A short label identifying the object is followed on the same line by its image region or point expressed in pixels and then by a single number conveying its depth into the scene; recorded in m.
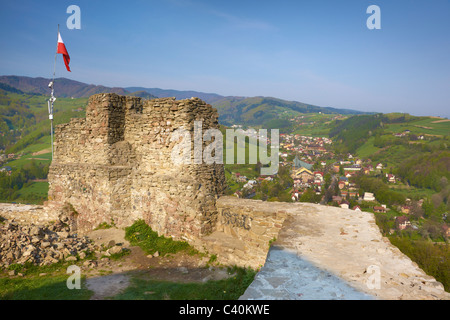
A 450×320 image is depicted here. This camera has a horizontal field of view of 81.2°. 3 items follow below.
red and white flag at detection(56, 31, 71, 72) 10.76
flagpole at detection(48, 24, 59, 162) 11.30
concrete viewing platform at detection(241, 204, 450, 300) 3.43
